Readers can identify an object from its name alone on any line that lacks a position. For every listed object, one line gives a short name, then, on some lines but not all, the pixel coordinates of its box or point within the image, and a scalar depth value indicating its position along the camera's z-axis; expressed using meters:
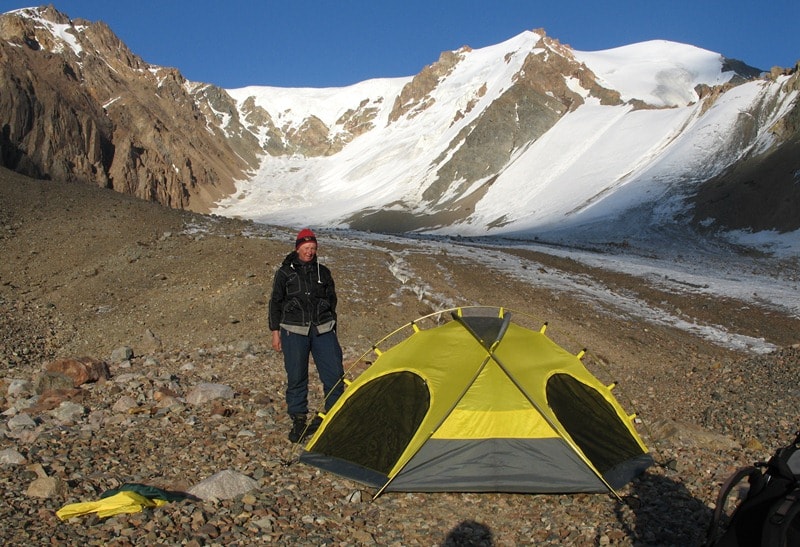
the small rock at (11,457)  6.29
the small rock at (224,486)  5.93
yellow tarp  5.29
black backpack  3.43
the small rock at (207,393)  9.11
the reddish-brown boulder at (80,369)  9.95
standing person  7.96
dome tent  6.55
